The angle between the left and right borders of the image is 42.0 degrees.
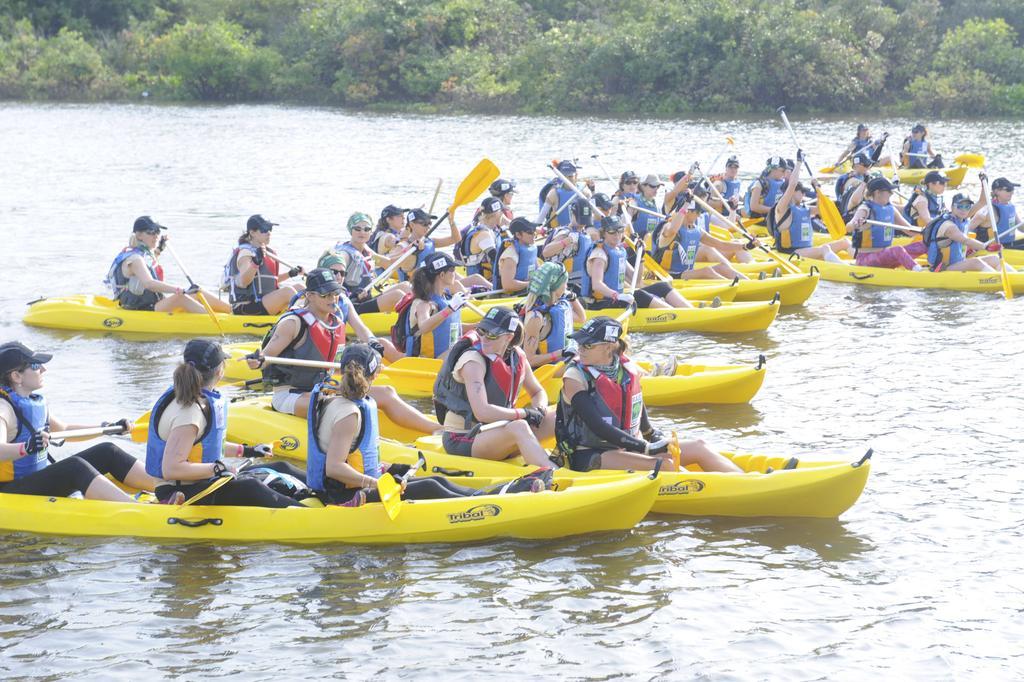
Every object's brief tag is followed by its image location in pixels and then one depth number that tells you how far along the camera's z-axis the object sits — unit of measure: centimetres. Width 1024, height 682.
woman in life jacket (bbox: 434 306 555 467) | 820
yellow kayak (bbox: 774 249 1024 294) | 1528
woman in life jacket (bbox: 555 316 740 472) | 763
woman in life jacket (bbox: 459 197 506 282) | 1365
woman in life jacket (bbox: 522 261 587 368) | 987
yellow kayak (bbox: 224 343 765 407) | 1067
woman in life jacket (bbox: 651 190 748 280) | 1437
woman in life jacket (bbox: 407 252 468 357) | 987
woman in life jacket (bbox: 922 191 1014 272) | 1525
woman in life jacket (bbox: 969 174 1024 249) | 1595
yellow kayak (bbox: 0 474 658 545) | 755
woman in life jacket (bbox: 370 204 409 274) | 1417
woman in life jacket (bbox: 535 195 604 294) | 1319
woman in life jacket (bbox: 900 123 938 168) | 2516
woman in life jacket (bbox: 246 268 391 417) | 903
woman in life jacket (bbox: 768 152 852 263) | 1622
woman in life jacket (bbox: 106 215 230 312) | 1316
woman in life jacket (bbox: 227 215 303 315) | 1273
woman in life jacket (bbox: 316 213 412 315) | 1304
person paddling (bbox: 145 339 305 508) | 704
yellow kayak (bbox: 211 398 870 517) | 791
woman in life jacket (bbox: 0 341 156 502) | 726
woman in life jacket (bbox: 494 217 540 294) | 1302
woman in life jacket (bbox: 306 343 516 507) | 718
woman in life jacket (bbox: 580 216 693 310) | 1275
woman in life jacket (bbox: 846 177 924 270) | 1577
